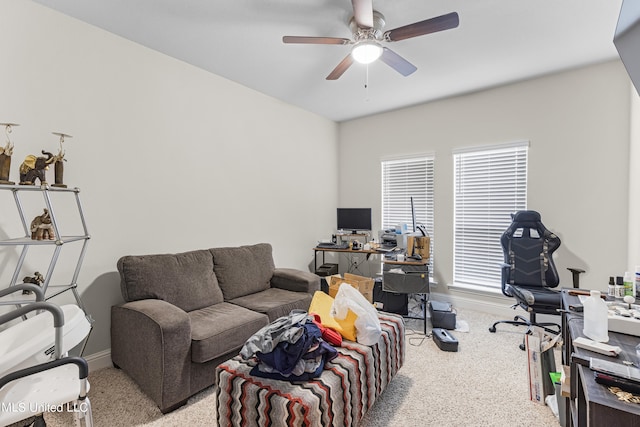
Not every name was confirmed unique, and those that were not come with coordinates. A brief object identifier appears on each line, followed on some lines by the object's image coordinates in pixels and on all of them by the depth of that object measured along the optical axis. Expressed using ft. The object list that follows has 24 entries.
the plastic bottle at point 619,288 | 6.17
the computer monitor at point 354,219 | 14.34
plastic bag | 6.06
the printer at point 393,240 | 12.78
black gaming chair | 9.71
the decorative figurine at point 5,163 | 5.73
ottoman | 4.29
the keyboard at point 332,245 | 13.39
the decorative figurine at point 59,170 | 6.54
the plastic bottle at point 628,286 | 6.16
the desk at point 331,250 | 12.57
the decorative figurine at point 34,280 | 6.38
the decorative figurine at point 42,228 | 6.01
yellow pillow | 6.18
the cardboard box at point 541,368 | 6.32
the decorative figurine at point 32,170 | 6.05
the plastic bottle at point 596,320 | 4.51
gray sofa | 6.20
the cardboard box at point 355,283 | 10.84
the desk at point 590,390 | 2.98
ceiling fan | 6.06
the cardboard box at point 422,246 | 11.36
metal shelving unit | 5.68
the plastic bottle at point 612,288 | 6.28
